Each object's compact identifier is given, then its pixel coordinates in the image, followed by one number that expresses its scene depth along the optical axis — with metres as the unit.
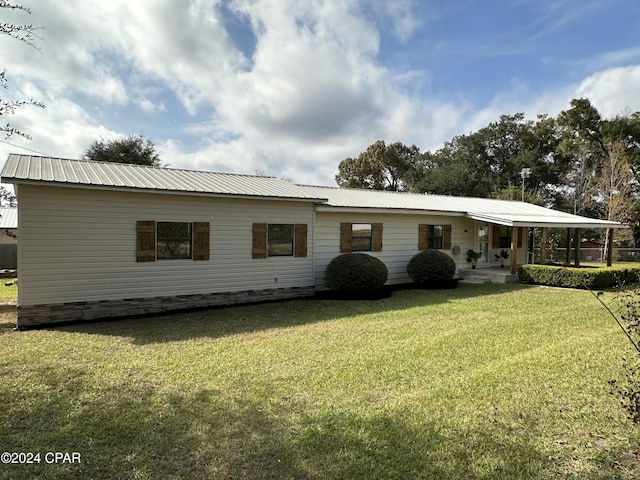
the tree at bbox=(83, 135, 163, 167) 25.88
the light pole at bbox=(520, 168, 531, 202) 23.17
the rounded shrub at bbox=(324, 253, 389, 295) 10.77
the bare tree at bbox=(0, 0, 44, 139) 5.32
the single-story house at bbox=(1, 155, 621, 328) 7.76
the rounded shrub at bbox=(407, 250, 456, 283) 12.85
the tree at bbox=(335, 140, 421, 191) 38.34
